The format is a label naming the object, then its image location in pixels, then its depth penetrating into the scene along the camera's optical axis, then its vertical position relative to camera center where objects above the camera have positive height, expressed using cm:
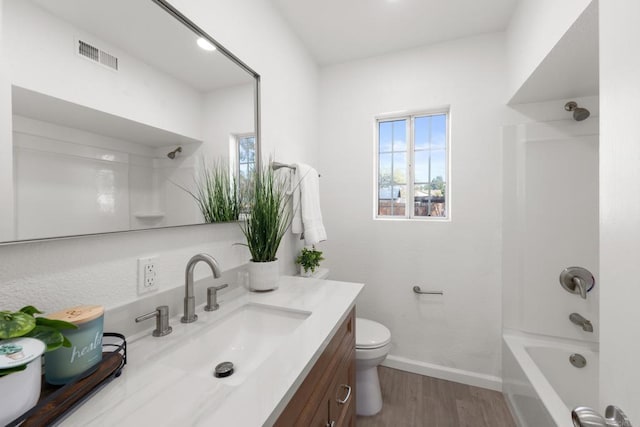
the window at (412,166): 213 +38
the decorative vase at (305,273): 191 -45
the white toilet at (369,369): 163 -102
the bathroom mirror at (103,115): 63 +30
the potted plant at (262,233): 129 -11
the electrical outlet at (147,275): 88 -22
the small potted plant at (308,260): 188 -36
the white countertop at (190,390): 52 -41
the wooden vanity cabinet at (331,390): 73 -61
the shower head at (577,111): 170 +64
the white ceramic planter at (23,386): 42 -30
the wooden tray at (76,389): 47 -37
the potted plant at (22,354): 42 -24
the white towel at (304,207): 172 +3
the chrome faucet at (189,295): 97 -31
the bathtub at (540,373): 144 -101
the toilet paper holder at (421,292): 203 -63
